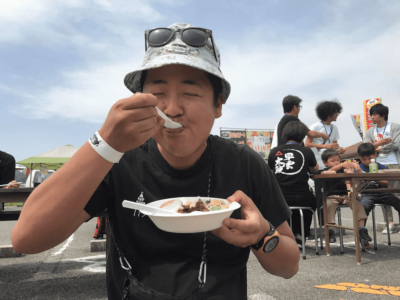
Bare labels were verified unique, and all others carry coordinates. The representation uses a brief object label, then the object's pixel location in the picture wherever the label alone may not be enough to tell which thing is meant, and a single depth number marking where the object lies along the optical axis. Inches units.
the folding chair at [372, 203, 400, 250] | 194.5
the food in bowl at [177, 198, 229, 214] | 42.9
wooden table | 159.3
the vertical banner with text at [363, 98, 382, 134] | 609.0
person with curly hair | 233.0
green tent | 588.1
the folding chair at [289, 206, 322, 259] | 171.3
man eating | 38.6
